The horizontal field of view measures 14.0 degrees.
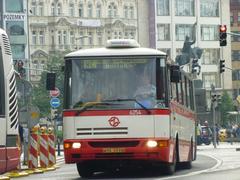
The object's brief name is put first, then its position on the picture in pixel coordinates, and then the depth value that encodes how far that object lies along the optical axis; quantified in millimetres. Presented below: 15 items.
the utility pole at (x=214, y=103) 59238
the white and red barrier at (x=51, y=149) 32594
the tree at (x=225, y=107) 121306
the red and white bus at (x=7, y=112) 17406
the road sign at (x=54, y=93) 51094
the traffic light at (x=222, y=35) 46250
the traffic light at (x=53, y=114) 53519
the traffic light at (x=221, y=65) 60631
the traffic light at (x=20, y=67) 41344
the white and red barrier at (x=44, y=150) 31394
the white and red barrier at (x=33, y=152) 30438
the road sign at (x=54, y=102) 49803
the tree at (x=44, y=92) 99250
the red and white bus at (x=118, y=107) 22922
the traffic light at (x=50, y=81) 23172
